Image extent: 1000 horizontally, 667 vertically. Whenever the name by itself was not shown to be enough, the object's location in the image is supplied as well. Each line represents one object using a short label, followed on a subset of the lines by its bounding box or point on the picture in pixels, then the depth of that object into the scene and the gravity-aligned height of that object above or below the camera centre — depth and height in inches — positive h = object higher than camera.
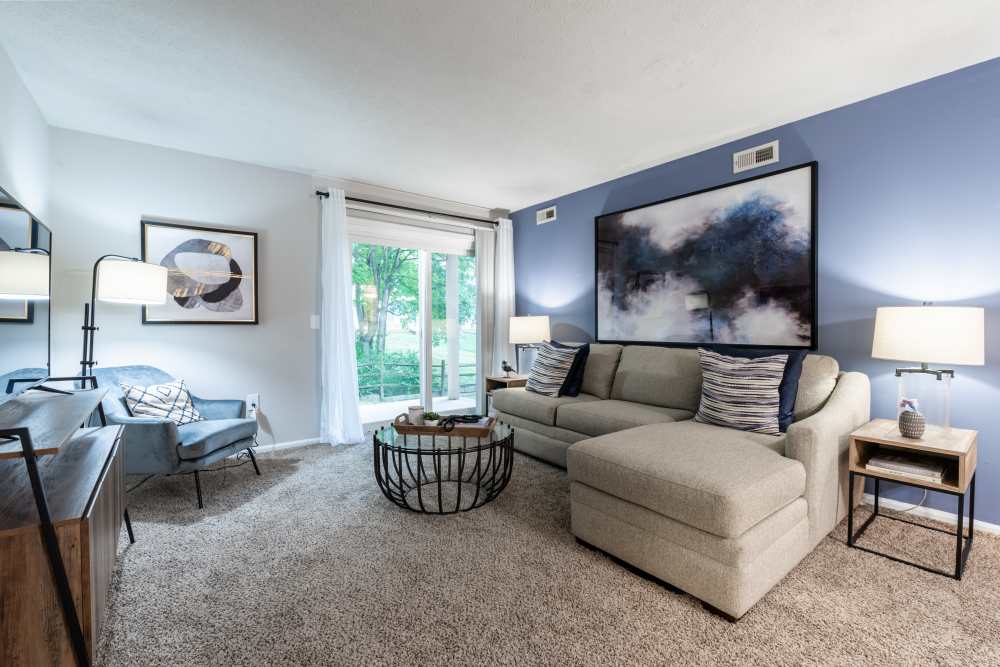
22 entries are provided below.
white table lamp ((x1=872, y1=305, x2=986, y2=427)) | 76.4 -1.1
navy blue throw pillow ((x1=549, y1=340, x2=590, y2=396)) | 142.8 -15.5
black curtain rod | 153.3 +48.0
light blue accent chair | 95.1 -26.1
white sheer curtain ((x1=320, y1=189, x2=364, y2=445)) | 152.5 +0.8
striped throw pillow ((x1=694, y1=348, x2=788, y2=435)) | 94.2 -14.5
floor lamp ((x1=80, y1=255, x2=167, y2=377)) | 98.4 +9.8
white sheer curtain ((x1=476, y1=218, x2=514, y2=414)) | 198.2 +11.9
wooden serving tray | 101.6 -24.4
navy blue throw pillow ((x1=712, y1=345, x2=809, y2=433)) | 93.5 -13.0
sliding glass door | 173.3 -0.7
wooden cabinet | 43.4 -25.6
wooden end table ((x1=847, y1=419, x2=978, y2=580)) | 72.6 -23.2
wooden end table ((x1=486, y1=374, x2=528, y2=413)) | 168.9 -21.2
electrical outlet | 141.6 -25.8
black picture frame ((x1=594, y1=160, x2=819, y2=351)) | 108.2 +20.1
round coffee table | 94.1 -40.3
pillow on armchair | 110.3 -20.0
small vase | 78.6 -17.2
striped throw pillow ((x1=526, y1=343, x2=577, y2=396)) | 142.9 -14.1
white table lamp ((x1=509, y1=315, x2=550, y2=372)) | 170.4 -0.8
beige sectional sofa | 63.0 -26.6
